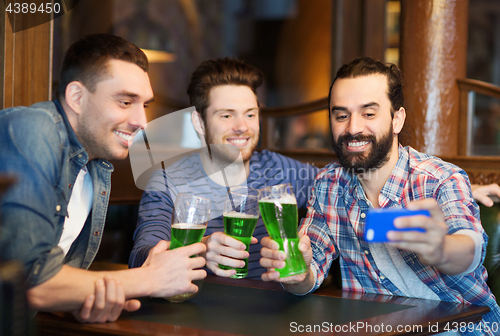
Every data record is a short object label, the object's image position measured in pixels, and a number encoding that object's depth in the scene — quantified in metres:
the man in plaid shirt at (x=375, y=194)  1.42
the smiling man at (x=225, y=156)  1.89
